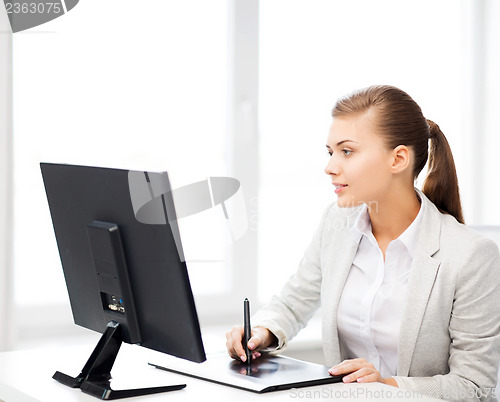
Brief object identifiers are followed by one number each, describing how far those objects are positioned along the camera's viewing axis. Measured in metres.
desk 2.54
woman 2.86
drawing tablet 2.60
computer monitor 2.48
